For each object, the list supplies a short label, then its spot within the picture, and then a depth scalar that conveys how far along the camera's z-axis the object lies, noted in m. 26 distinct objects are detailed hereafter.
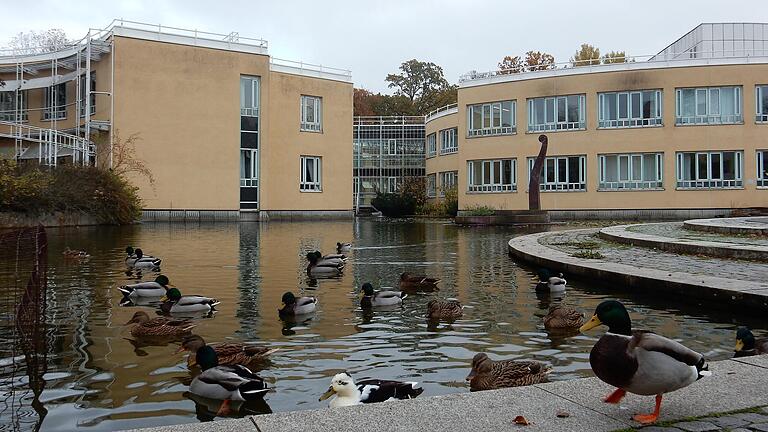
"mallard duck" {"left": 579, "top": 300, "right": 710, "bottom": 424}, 4.08
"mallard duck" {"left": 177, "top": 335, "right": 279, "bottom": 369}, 6.32
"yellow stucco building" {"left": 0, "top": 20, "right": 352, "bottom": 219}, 38.53
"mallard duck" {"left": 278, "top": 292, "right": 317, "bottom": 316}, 8.84
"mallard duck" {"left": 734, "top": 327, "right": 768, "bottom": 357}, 6.48
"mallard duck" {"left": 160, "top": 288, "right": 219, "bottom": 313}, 8.97
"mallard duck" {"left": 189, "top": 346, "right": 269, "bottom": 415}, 5.32
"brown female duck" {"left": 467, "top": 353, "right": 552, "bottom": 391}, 5.63
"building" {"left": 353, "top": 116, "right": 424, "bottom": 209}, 62.31
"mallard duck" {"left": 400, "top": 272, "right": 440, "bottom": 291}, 11.34
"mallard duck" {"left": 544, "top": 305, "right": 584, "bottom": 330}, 7.99
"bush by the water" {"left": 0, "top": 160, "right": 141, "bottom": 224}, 26.98
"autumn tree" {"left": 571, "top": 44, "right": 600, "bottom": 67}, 69.92
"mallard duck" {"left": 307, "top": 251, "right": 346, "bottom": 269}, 13.55
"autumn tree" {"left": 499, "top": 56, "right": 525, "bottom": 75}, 68.63
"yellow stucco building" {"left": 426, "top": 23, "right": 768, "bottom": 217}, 41.12
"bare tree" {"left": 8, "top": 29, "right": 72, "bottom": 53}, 63.59
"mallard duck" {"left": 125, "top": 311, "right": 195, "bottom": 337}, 7.68
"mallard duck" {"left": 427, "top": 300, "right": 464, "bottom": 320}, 8.77
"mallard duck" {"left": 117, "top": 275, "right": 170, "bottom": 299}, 10.23
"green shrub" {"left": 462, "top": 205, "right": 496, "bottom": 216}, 37.03
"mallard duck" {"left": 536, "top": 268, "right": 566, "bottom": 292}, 10.70
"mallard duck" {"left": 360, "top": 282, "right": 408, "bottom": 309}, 9.65
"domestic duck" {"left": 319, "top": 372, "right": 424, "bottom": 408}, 4.81
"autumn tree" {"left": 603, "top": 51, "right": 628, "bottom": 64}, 69.78
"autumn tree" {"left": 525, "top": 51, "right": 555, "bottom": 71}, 68.00
